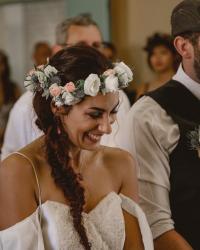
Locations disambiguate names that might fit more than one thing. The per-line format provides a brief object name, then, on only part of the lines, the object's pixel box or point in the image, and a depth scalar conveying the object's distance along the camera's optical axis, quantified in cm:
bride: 184
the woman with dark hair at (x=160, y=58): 402
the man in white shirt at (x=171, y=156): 211
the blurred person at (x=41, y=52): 492
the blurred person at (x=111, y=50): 441
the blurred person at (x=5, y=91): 442
